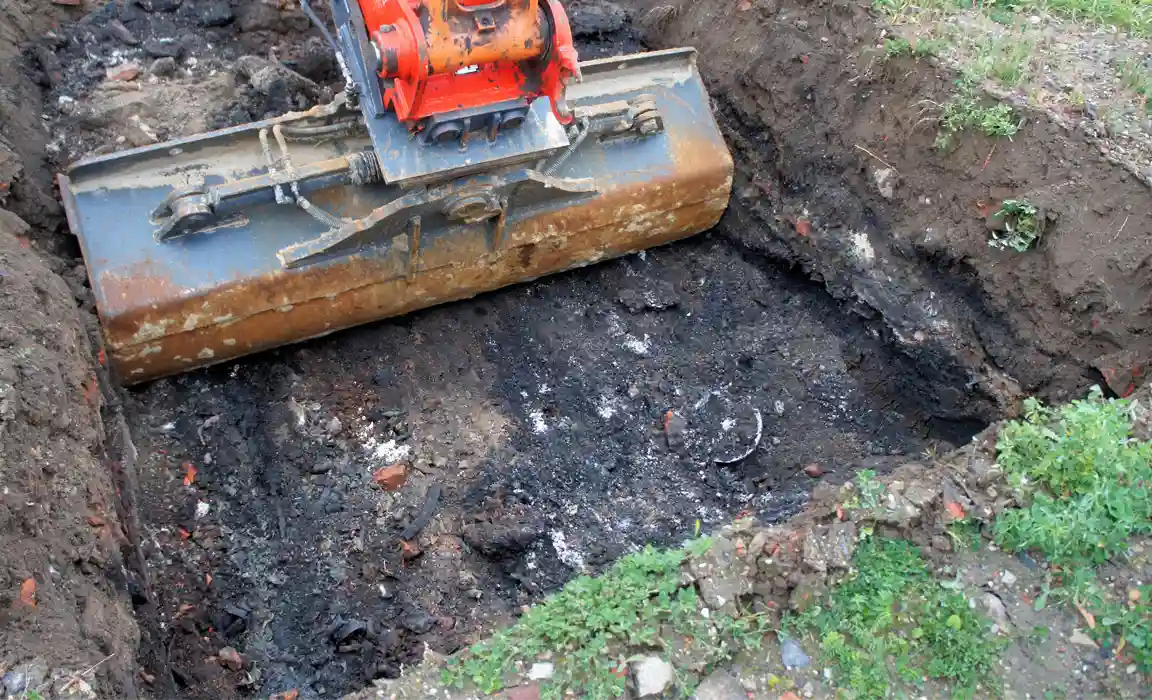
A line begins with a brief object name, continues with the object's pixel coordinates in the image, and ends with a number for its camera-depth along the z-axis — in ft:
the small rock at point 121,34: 18.49
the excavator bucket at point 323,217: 14.44
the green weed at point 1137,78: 16.73
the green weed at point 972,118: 16.02
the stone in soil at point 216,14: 19.42
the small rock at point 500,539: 14.42
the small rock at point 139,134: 16.78
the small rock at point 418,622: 13.42
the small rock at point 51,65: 17.33
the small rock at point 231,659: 12.89
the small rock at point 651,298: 18.37
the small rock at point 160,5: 19.19
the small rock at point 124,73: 17.75
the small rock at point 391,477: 15.05
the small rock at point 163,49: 18.47
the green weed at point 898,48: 17.30
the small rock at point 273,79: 17.92
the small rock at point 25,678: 9.27
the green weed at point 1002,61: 16.70
